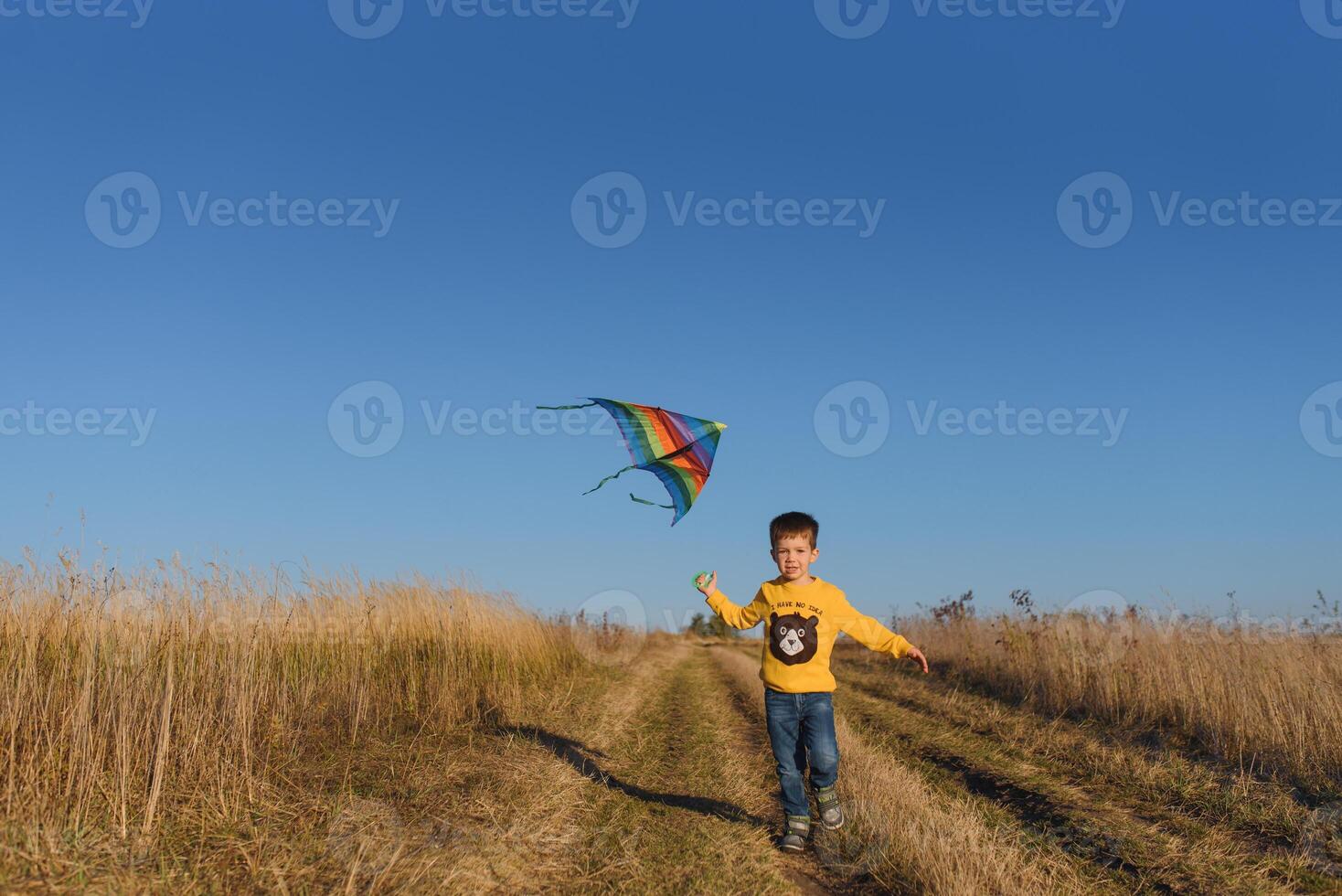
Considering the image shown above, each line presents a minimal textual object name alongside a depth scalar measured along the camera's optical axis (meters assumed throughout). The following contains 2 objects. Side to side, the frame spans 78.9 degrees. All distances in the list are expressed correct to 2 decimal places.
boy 5.38
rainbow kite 7.11
